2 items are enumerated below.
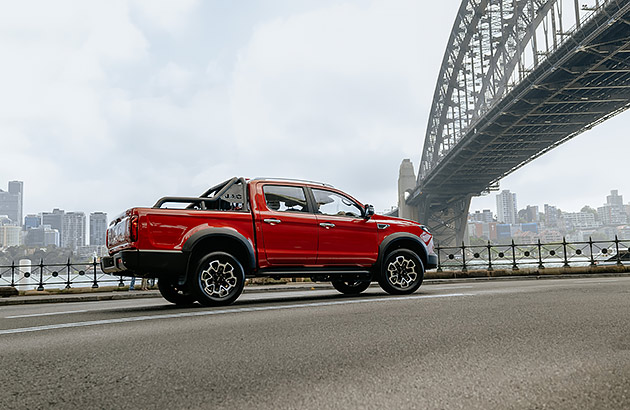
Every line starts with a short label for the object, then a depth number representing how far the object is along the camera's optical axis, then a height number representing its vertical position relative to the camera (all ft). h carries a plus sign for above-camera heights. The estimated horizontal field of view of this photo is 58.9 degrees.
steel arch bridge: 98.32 +32.30
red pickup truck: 23.86 +0.36
